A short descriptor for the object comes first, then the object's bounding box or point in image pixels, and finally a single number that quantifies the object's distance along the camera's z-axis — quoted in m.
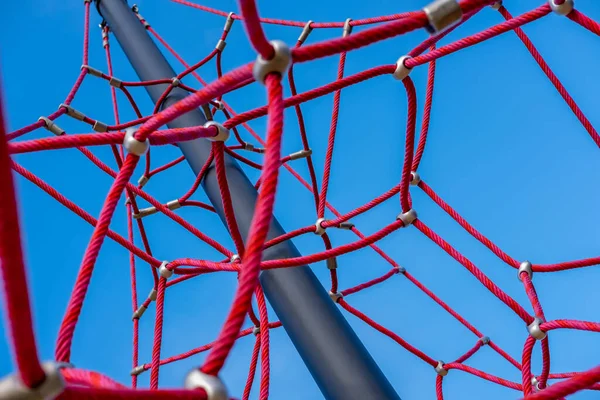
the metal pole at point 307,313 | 2.27
